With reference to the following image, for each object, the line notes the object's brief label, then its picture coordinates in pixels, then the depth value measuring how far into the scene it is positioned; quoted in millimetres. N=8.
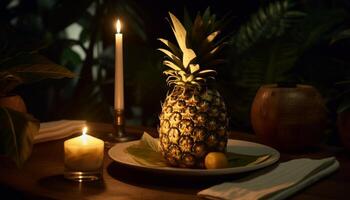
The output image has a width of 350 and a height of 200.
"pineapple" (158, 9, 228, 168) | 1303
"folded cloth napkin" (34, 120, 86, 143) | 1654
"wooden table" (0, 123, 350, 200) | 1135
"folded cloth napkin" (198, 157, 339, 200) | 1074
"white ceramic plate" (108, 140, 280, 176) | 1193
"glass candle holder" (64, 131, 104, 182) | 1252
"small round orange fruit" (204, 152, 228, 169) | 1248
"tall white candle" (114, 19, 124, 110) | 1672
